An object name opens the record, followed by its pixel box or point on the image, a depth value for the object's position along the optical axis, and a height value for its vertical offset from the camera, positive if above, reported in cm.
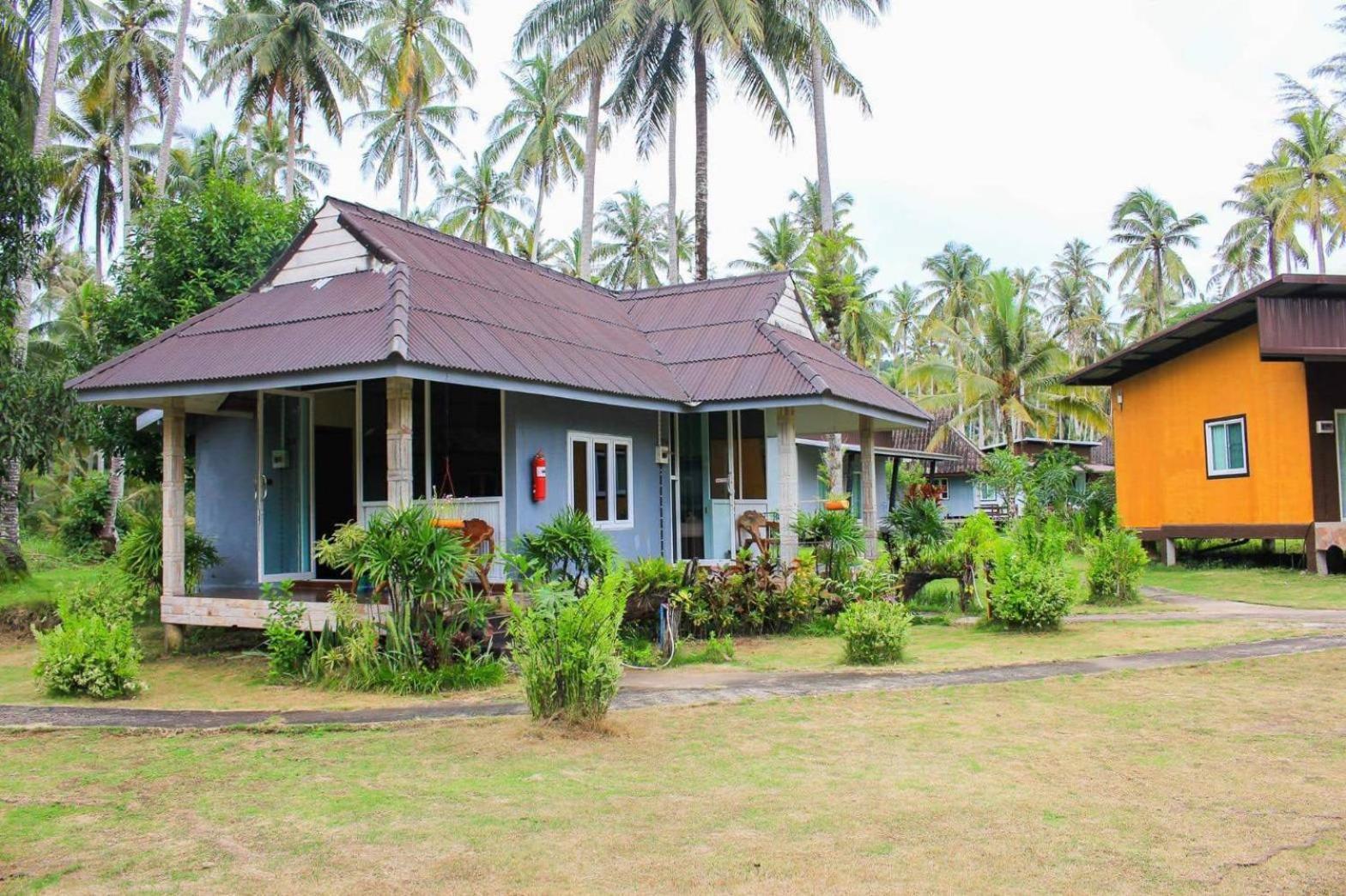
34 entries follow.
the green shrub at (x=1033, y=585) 1241 -86
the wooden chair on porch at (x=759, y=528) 1343 -10
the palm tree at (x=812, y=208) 4875 +1480
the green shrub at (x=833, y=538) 1385 -25
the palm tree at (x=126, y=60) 3083 +1436
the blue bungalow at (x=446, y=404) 1104 +150
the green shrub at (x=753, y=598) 1263 -95
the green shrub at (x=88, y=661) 952 -113
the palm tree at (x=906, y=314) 6562 +1270
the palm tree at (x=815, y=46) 2655 +1214
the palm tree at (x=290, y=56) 3067 +1410
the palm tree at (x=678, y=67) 2539 +1177
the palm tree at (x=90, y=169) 3425 +1221
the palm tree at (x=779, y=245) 4434 +1186
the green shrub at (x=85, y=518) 2834 +56
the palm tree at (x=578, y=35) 2605 +1294
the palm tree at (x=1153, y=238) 5238 +1378
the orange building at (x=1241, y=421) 1788 +169
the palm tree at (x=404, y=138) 4050 +1561
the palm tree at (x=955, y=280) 5866 +1347
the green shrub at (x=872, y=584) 1299 -83
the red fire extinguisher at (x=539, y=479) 1221 +55
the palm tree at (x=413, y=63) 3375 +1586
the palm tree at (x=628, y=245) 4975 +1336
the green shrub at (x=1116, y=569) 1548 -85
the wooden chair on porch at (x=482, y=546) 1025 -19
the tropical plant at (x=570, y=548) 1102 -23
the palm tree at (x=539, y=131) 3862 +1515
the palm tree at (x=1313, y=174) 3753 +1221
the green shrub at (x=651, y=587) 1157 -71
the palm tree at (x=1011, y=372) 3403 +481
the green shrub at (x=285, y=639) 1028 -105
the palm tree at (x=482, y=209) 4641 +1414
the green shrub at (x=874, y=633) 1044 -116
